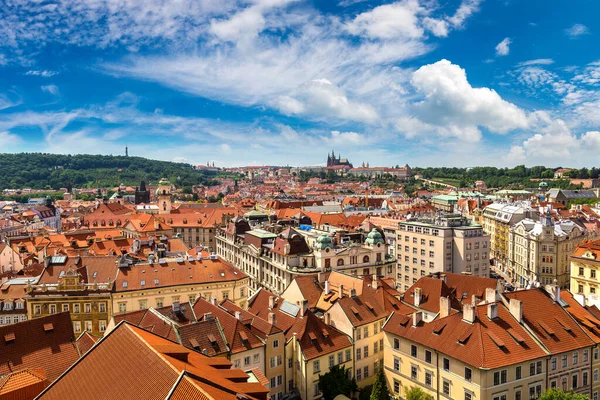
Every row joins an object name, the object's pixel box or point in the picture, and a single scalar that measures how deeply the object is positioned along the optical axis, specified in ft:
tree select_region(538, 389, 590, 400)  103.14
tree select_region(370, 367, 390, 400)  129.18
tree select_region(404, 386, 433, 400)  125.59
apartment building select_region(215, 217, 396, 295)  228.63
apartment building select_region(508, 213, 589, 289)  280.10
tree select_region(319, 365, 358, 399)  135.74
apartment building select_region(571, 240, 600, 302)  206.90
